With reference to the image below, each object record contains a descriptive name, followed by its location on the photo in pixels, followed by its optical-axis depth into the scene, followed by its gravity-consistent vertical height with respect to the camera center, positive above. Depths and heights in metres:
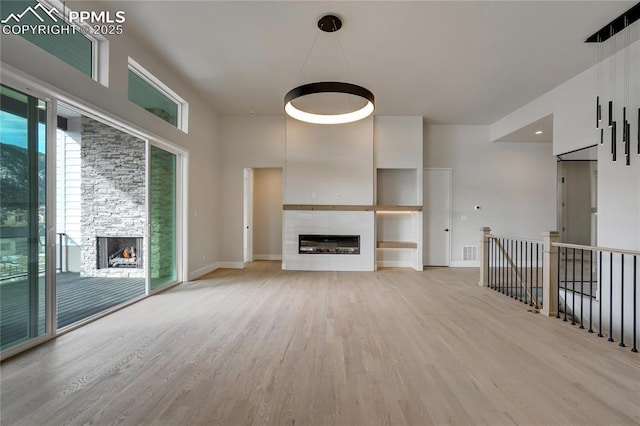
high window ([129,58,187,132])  3.98 +1.88
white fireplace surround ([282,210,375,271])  6.46 -0.46
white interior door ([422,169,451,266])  7.11 -0.07
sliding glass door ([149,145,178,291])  4.42 -0.08
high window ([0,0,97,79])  2.37 +1.74
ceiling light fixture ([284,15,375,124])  3.29 +1.49
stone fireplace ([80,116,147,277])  5.34 +0.11
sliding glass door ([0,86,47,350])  2.35 -0.03
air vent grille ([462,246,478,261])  7.06 -1.01
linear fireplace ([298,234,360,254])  6.52 -0.73
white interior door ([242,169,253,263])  6.90 -0.16
